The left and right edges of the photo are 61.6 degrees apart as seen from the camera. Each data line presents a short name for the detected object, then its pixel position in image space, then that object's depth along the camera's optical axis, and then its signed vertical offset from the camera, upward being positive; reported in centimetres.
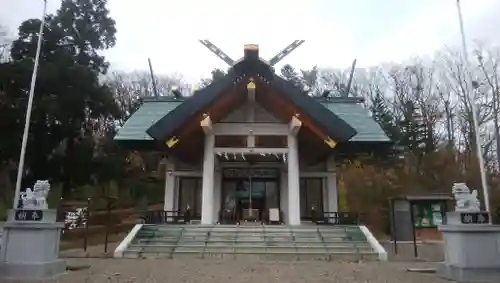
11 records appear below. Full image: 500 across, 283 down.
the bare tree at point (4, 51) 2547 +988
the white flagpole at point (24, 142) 916 +155
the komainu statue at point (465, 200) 793 +21
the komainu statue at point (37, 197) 800 +26
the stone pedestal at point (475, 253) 749 -75
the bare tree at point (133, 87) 3422 +1043
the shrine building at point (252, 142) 1445 +259
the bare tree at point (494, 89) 2625 +756
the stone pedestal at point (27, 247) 752 -66
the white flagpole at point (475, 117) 905 +213
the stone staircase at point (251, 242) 1148 -92
